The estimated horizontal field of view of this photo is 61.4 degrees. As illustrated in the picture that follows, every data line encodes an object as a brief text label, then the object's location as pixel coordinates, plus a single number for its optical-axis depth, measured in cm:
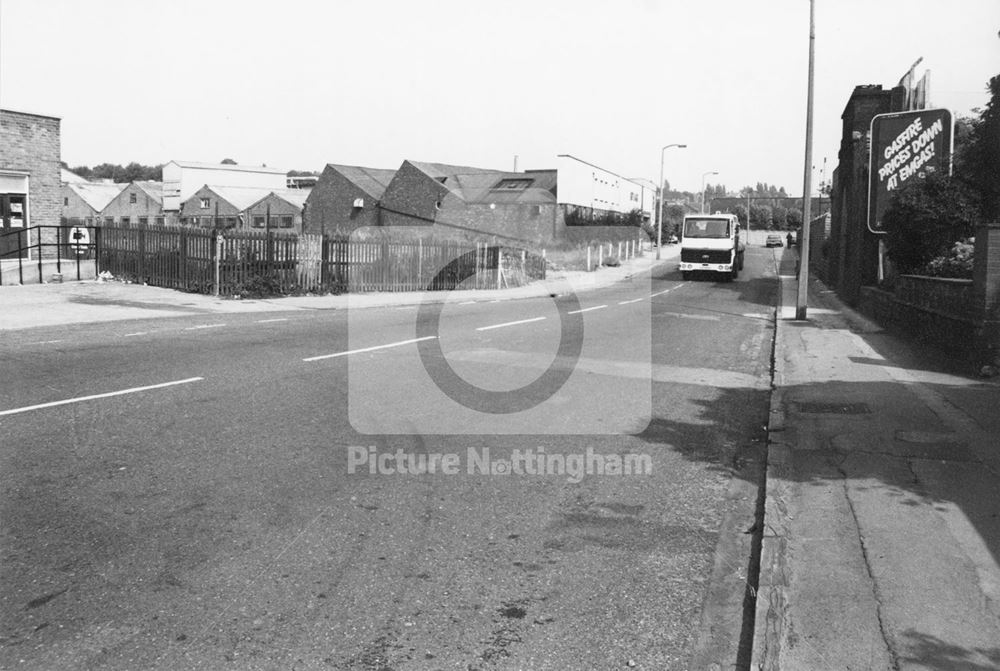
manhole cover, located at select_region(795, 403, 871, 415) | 912
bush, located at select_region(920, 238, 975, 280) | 1575
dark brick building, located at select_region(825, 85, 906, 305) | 2397
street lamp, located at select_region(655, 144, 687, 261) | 6063
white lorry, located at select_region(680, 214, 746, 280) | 3922
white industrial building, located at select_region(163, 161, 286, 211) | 7850
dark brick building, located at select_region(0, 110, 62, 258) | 2531
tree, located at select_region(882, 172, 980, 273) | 1856
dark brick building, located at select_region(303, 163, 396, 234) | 6272
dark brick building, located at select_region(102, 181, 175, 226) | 7956
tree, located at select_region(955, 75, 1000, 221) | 1819
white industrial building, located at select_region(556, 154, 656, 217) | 5755
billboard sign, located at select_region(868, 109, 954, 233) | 2183
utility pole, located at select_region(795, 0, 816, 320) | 2094
